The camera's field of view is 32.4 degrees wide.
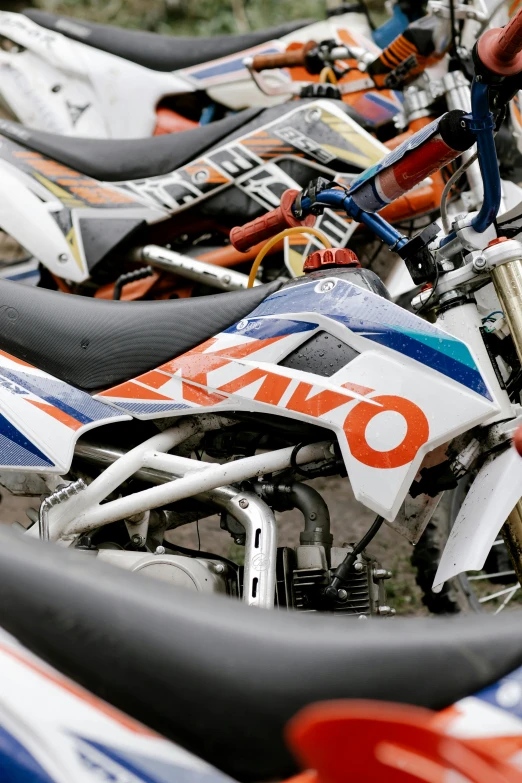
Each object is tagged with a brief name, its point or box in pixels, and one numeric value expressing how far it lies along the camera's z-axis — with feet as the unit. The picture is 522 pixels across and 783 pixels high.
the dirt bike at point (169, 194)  10.15
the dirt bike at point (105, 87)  13.28
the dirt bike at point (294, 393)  5.82
